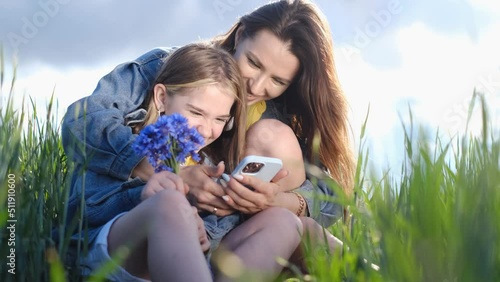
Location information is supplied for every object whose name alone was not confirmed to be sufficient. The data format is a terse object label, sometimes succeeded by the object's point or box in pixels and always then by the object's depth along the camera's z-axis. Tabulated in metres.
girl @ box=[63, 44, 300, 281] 3.03
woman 3.36
